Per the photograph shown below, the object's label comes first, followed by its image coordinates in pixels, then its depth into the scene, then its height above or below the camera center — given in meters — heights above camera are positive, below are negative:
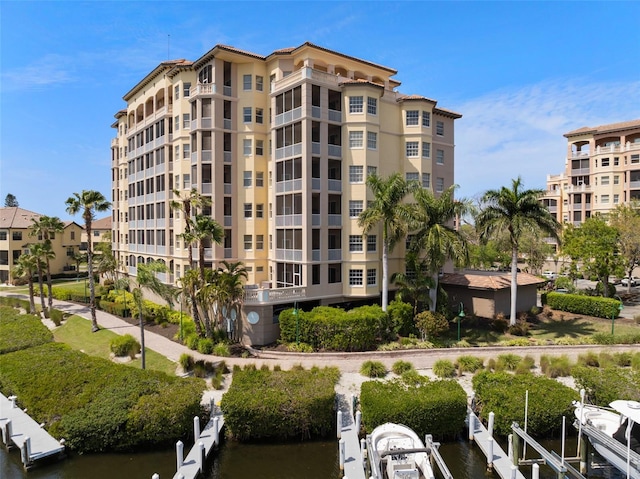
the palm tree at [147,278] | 27.28 -2.74
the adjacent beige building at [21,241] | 69.44 -0.32
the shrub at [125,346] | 30.62 -8.13
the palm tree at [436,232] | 31.83 +0.33
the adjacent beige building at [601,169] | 67.50 +11.47
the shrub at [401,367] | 25.95 -8.35
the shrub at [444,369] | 25.61 -8.40
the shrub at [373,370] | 25.55 -8.37
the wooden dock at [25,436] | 17.66 -9.19
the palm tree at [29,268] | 45.62 -3.25
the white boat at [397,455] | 15.16 -8.50
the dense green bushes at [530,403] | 18.77 -7.85
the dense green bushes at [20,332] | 29.67 -7.43
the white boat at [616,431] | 14.91 -7.85
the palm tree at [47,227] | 48.88 +1.46
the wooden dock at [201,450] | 16.36 -9.21
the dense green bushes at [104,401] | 18.39 -7.92
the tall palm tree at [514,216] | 34.09 +1.64
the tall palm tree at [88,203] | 35.69 +3.13
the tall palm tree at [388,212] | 31.73 +1.92
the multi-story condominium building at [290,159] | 34.00 +7.20
